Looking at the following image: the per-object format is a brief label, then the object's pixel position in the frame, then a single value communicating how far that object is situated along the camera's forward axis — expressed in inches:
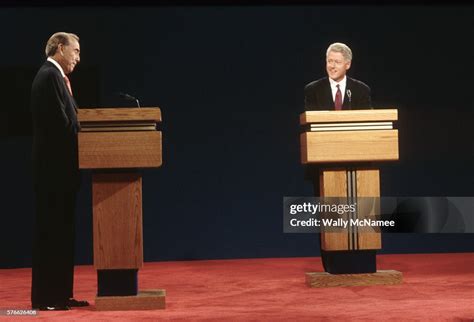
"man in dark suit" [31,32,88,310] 310.3
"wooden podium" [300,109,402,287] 366.0
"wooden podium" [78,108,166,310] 307.7
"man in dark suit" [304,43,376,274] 382.9
